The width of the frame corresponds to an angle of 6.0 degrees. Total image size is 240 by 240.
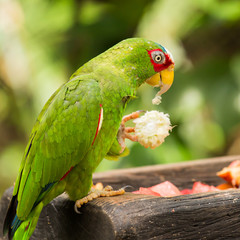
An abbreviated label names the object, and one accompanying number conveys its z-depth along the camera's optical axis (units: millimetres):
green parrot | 2207
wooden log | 2145
